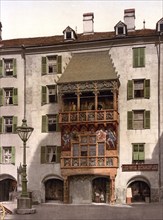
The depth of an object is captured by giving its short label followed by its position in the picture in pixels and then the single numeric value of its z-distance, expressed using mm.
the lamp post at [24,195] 24812
